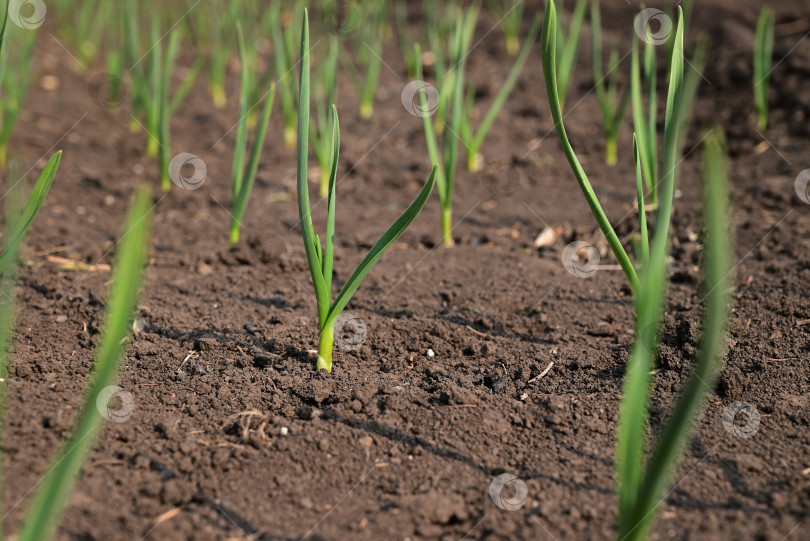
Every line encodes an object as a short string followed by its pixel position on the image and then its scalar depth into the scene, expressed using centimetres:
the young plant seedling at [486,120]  261
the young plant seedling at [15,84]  266
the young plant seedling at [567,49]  282
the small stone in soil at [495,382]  157
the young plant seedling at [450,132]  216
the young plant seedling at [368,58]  336
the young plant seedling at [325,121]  255
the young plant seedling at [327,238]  144
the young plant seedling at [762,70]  280
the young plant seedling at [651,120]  195
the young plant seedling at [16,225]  129
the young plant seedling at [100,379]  87
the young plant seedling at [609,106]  279
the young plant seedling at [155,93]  254
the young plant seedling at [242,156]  212
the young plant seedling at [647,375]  90
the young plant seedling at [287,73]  277
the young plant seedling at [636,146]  134
